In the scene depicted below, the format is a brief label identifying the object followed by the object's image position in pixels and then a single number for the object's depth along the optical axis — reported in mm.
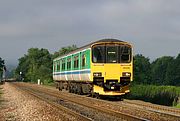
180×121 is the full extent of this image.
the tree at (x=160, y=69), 152075
